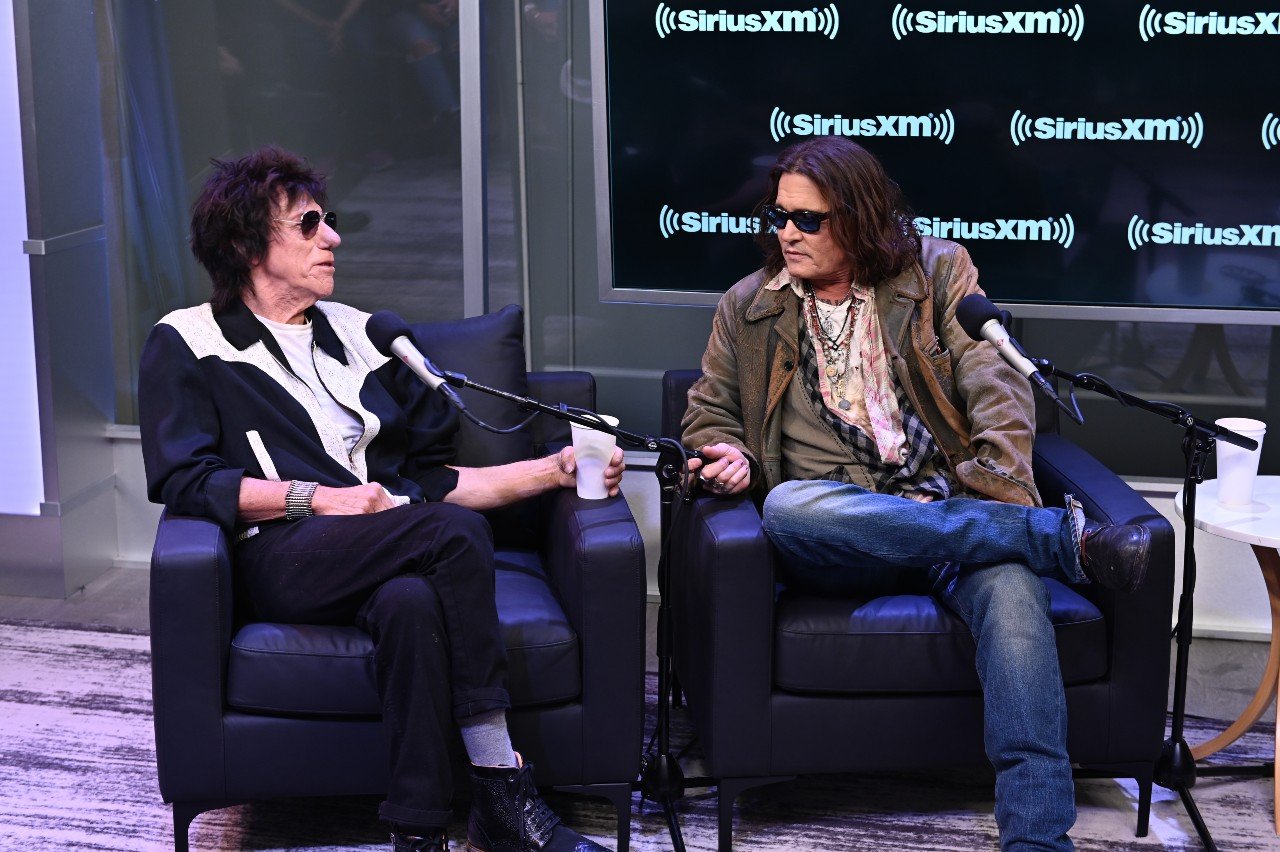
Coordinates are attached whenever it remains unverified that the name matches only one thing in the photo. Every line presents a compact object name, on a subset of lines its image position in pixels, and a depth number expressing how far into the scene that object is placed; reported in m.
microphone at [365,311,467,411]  2.41
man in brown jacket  2.82
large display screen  3.43
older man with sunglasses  2.65
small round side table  2.88
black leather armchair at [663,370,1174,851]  2.79
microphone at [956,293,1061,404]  2.47
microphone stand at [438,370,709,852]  2.54
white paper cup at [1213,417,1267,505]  2.98
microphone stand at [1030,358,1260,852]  2.54
